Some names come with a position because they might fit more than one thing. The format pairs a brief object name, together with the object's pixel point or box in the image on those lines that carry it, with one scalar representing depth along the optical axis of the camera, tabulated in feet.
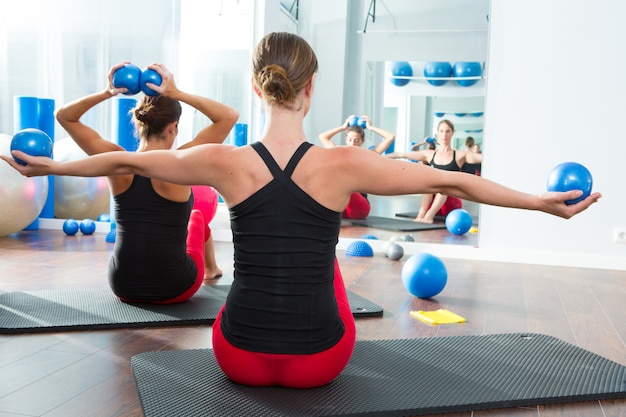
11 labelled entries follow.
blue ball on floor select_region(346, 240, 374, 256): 16.72
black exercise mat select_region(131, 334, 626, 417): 6.23
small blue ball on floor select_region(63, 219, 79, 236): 18.31
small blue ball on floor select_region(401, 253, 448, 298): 11.63
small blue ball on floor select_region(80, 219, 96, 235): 18.67
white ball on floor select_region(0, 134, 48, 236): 16.51
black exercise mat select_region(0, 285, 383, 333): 8.98
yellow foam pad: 10.27
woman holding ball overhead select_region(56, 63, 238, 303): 9.24
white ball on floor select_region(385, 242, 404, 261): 16.31
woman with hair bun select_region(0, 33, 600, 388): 5.89
